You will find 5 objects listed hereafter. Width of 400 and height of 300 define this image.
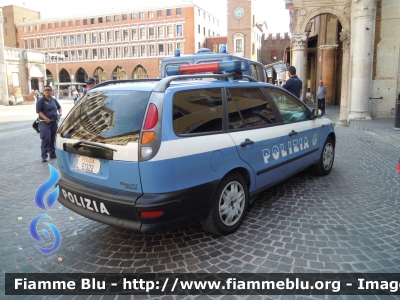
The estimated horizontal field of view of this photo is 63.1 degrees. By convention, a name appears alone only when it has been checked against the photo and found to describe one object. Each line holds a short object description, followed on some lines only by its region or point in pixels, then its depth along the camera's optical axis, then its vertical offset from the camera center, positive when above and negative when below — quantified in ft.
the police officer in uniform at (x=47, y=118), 25.57 -1.76
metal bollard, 35.22 -3.02
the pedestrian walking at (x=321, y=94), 54.60 -0.80
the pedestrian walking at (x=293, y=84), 29.55 +0.53
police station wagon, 9.81 -1.96
